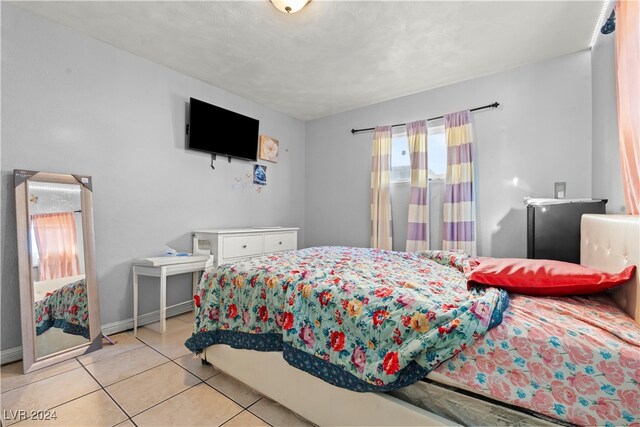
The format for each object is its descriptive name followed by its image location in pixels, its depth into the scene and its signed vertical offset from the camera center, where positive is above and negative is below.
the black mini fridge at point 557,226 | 2.07 -0.19
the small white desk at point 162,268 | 2.47 -0.55
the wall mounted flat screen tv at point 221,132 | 3.04 +0.90
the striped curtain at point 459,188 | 2.98 +0.16
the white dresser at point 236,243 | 2.87 -0.40
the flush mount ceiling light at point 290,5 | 1.91 +1.41
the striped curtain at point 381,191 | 3.58 +0.18
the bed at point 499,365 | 0.81 -0.55
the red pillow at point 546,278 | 1.14 -0.33
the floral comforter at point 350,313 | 1.00 -0.48
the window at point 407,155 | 3.32 +0.62
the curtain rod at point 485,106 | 2.95 +1.04
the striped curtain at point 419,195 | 3.29 +0.11
